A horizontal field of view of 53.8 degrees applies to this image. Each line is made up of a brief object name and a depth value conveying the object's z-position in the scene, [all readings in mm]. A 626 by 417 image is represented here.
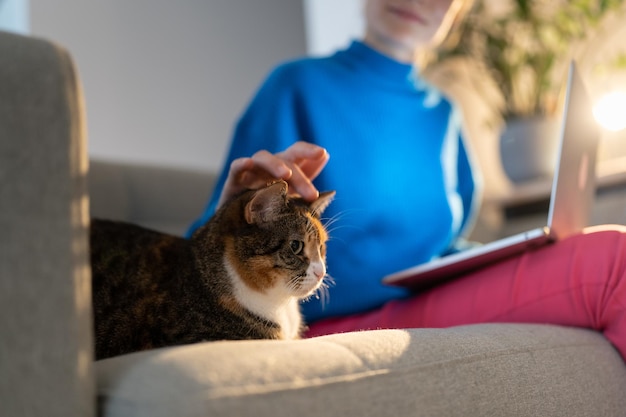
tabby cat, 746
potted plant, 2295
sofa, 476
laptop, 1061
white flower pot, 2283
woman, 996
